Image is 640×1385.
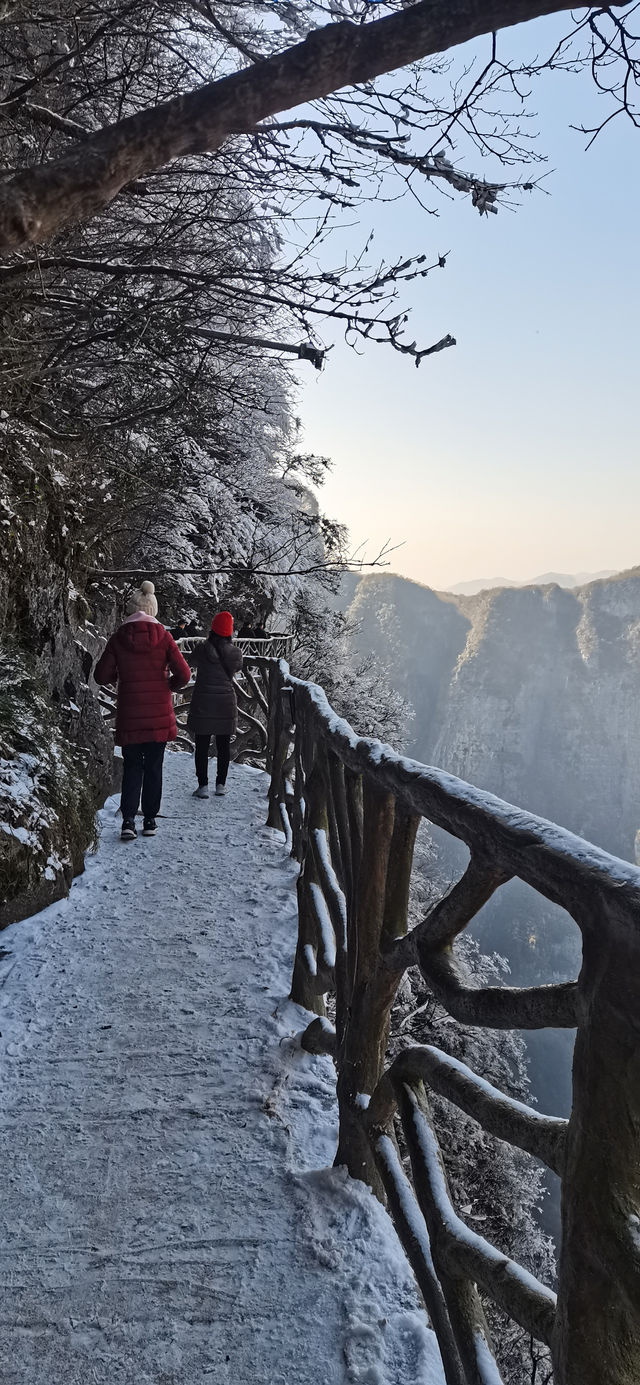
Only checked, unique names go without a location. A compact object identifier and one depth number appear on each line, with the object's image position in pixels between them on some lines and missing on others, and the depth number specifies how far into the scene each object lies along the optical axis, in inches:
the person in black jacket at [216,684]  293.9
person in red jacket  235.5
